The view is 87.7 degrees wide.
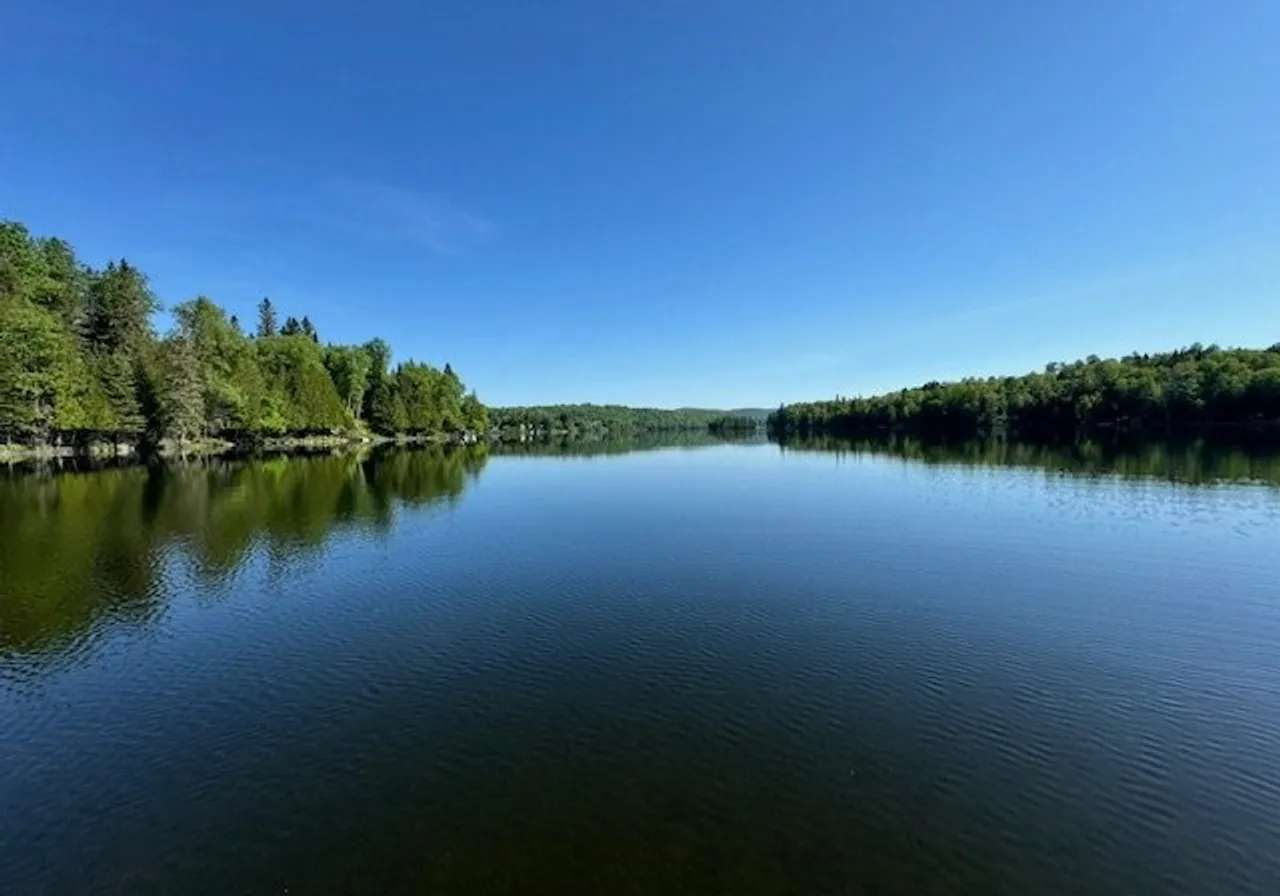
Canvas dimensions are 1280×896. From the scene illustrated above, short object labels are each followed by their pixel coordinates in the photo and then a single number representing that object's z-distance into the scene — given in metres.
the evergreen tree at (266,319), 173.38
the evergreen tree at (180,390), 91.56
